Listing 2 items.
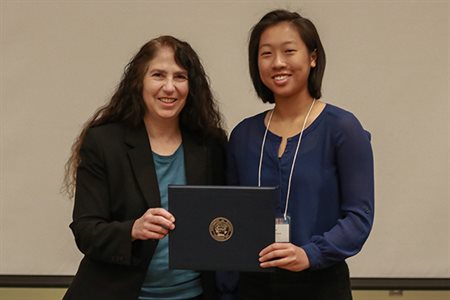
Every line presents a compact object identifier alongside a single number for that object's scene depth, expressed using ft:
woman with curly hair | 10.48
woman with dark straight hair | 10.20
